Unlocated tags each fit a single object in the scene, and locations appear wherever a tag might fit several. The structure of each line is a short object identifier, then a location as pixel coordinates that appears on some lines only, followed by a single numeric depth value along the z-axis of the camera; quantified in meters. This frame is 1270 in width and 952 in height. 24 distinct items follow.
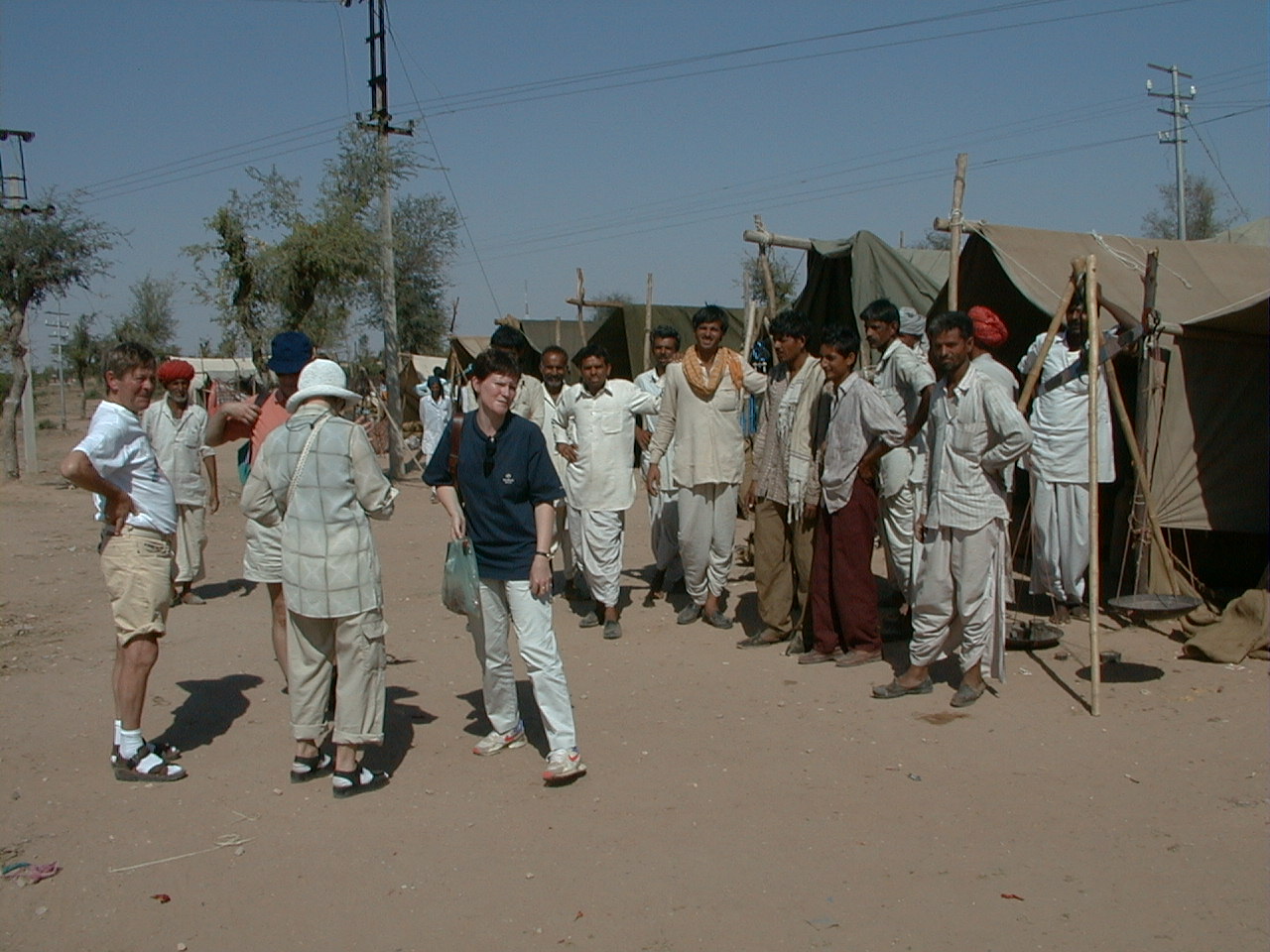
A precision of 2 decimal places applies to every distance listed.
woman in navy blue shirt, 4.36
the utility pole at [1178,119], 33.16
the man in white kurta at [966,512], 5.06
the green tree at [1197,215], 37.28
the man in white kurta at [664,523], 7.64
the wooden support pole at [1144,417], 6.53
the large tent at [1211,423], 6.85
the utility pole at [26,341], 16.58
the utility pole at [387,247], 16.31
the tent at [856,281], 9.52
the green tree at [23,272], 16.27
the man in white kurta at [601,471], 6.88
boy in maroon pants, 5.68
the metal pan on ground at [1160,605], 5.58
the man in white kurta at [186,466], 7.65
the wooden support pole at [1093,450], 5.03
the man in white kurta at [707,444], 6.77
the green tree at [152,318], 43.75
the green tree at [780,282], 24.73
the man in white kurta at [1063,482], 6.79
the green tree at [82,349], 41.56
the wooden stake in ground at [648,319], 16.12
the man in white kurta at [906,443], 6.18
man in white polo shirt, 4.39
